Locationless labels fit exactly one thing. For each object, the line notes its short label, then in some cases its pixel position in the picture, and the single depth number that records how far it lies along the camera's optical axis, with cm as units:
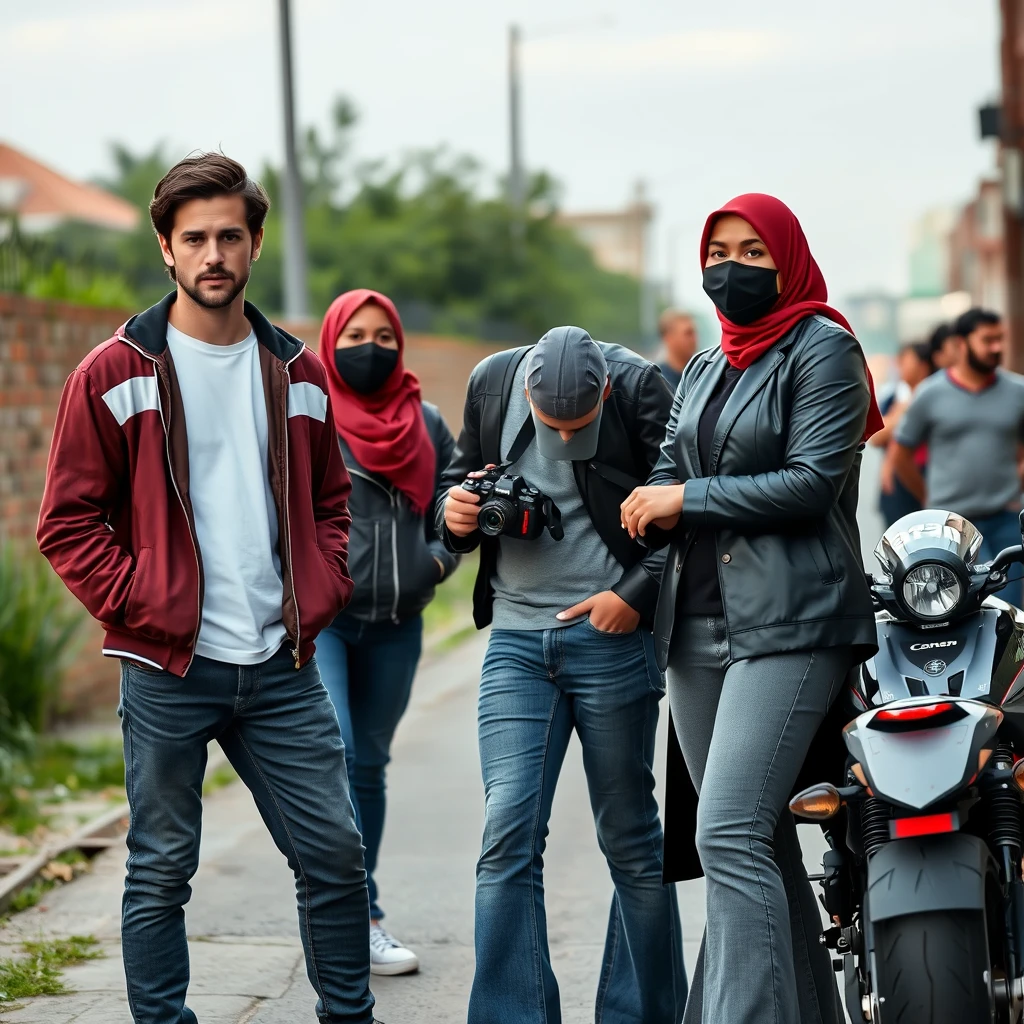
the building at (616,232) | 14512
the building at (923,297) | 10262
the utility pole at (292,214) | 1540
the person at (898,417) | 1085
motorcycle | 349
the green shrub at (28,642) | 849
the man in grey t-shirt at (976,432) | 895
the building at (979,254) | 4091
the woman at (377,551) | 529
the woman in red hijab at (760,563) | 371
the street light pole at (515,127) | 2742
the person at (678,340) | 1068
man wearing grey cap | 423
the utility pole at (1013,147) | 2488
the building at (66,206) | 5342
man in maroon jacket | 376
